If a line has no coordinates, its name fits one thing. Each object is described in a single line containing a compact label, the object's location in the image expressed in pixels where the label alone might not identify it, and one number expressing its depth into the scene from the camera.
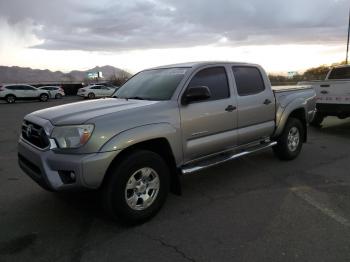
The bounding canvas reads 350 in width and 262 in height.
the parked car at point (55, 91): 38.78
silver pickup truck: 3.84
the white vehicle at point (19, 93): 31.27
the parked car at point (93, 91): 36.69
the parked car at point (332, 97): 9.41
